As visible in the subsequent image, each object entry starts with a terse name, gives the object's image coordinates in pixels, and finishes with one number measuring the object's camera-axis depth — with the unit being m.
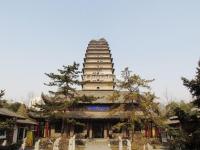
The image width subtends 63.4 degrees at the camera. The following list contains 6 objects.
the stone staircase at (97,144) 17.91
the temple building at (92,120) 22.93
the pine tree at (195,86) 8.79
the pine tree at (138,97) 15.66
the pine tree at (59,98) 18.60
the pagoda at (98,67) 36.18
